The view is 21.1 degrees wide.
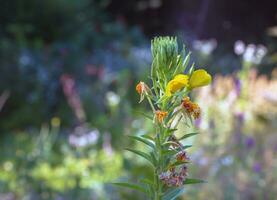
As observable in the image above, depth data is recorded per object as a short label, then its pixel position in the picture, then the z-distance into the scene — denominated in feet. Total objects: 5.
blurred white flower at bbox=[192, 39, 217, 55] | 24.47
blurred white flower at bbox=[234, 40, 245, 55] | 15.96
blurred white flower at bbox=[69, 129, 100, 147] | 17.64
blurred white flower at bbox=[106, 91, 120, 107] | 19.45
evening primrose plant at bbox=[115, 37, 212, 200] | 3.46
